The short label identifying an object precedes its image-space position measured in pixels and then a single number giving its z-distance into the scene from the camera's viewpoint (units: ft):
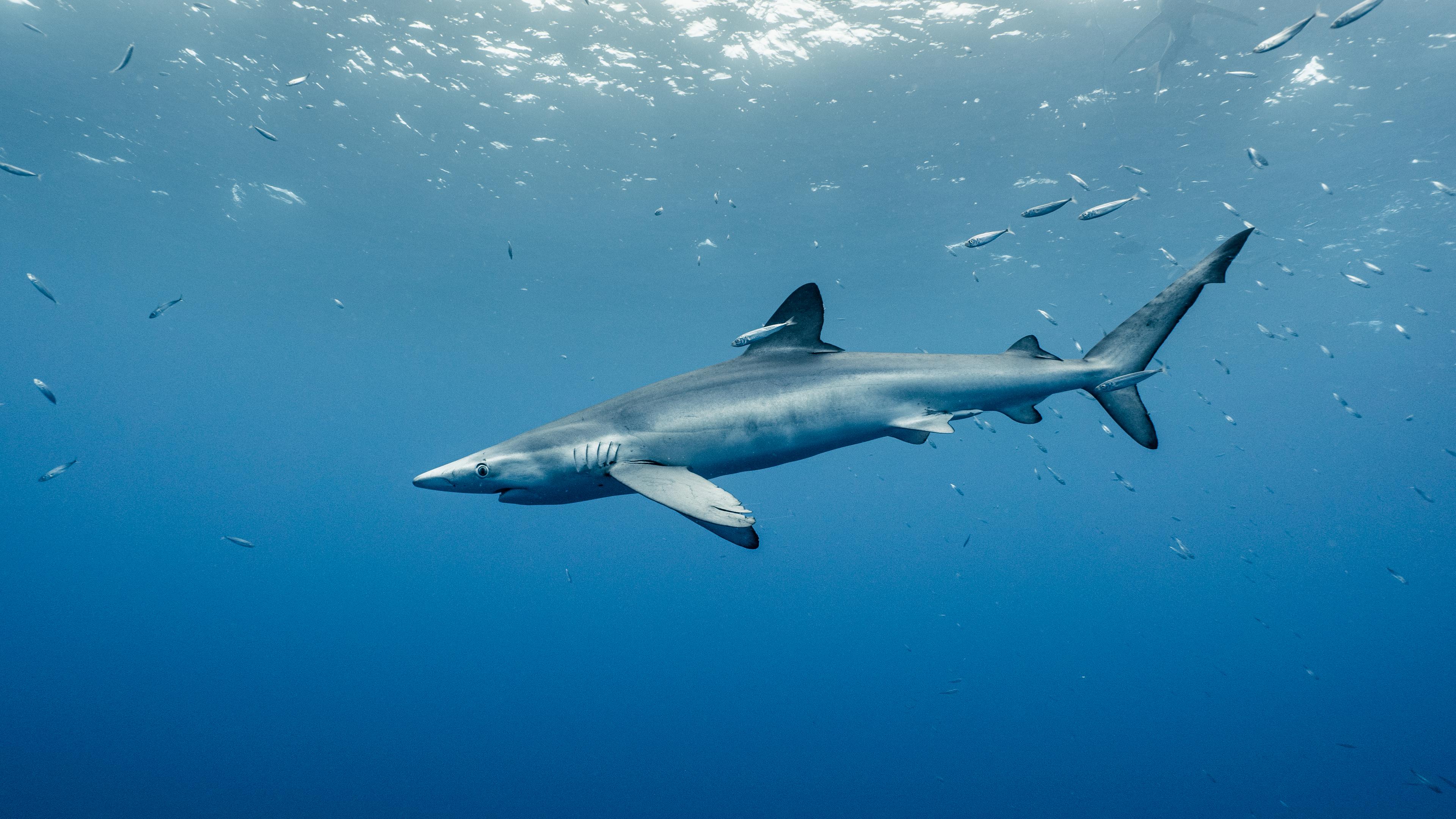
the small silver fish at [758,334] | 11.67
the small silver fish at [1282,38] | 15.17
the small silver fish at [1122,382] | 11.80
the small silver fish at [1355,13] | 14.01
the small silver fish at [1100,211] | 16.89
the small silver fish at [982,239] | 17.69
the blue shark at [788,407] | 10.25
